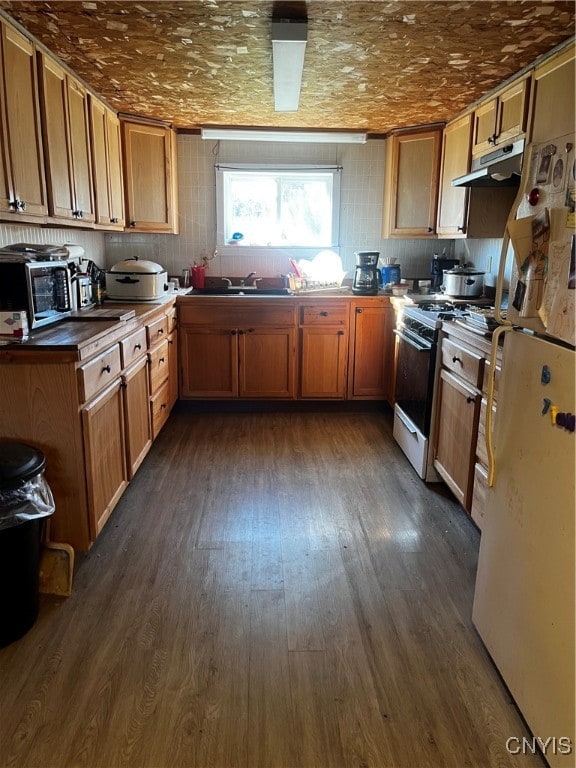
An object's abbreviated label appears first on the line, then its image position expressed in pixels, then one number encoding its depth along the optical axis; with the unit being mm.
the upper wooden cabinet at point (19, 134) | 2115
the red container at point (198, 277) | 4395
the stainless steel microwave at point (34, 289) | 2158
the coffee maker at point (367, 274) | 4090
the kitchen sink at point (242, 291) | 4289
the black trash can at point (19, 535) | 1640
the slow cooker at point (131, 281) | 3414
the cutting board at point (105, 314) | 2580
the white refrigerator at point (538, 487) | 1237
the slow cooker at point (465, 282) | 3639
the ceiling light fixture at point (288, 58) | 2160
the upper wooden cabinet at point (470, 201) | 3467
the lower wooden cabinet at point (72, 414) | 1941
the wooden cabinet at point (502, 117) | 2738
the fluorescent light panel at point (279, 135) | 4168
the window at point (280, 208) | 4449
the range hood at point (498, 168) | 2557
